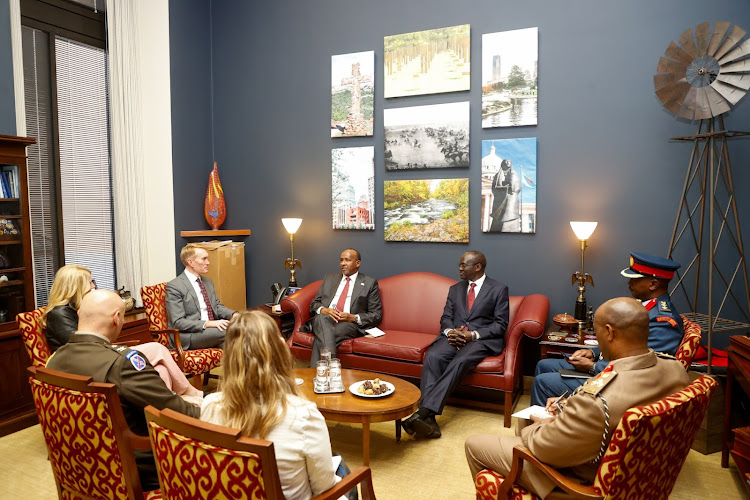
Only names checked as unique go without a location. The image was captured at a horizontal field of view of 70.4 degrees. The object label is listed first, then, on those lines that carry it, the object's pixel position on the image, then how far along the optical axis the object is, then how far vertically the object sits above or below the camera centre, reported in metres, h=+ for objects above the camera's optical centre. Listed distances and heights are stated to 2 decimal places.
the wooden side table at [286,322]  5.73 -1.23
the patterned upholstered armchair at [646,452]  1.88 -0.90
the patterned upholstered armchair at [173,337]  4.47 -1.14
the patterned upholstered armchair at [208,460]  1.62 -0.80
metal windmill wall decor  4.00 +0.41
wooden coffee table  3.33 -1.26
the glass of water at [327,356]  3.72 -1.03
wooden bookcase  4.10 -0.56
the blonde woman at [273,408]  1.80 -0.68
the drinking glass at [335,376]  3.65 -1.15
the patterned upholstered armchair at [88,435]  2.10 -0.92
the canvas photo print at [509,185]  5.19 +0.23
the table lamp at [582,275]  4.70 -0.62
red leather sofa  4.36 -1.20
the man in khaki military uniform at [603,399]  2.05 -0.75
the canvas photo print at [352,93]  5.81 +1.28
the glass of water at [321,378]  3.64 -1.16
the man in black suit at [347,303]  5.11 -0.95
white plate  3.52 -1.23
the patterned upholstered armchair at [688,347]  3.14 -0.83
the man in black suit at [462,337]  4.07 -1.10
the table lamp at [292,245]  5.99 -0.41
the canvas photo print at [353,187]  5.88 +0.24
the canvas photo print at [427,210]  5.46 -0.01
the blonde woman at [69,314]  3.33 -0.70
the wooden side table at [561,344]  4.39 -1.13
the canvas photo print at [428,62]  5.36 +1.52
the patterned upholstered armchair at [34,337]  3.63 -0.87
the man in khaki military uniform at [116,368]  2.30 -0.69
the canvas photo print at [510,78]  5.11 +1.27
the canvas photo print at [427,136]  5.41 +0.76
